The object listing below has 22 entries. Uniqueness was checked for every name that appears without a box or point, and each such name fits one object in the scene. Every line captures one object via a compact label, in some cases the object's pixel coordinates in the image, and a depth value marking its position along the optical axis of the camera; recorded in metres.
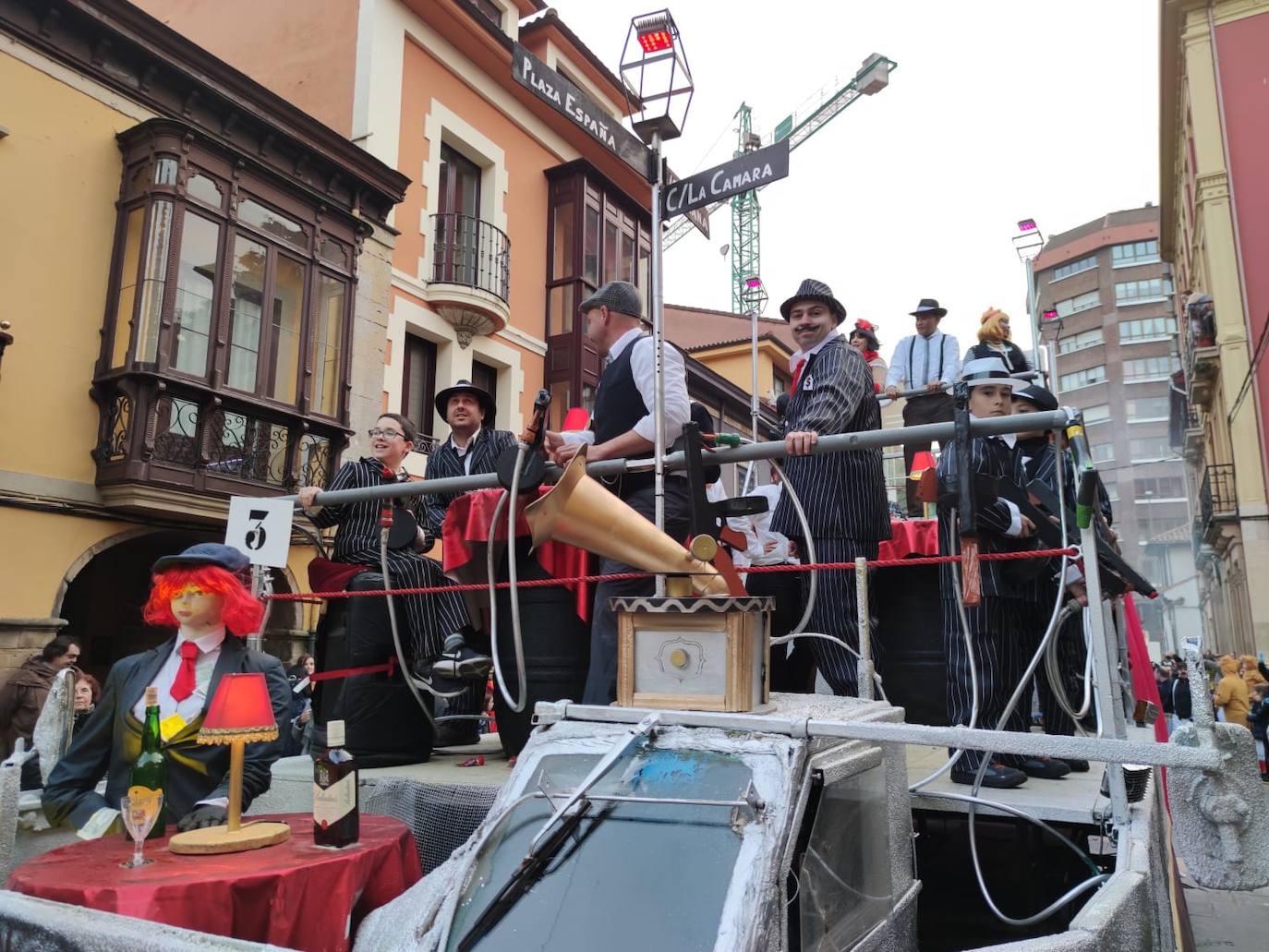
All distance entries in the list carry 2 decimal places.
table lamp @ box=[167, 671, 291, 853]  2.61
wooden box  2.42
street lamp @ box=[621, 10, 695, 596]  3.27
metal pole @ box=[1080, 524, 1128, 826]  2.71
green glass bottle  2.83
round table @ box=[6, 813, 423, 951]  2.22
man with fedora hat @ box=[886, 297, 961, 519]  7.24
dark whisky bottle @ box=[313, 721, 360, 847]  2.61
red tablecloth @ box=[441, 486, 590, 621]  3.86
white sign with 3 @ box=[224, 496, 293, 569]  4.42
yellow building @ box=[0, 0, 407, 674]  10.04
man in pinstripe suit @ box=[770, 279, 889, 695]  3.86
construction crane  44.12
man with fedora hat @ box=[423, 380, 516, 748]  4.62
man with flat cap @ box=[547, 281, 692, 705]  3.48
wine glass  2.51
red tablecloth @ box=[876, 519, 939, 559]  4.83
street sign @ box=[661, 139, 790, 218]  3.12
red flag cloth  5.04
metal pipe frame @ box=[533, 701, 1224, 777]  2.02
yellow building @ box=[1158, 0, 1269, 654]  22.05
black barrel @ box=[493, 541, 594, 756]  3.87
